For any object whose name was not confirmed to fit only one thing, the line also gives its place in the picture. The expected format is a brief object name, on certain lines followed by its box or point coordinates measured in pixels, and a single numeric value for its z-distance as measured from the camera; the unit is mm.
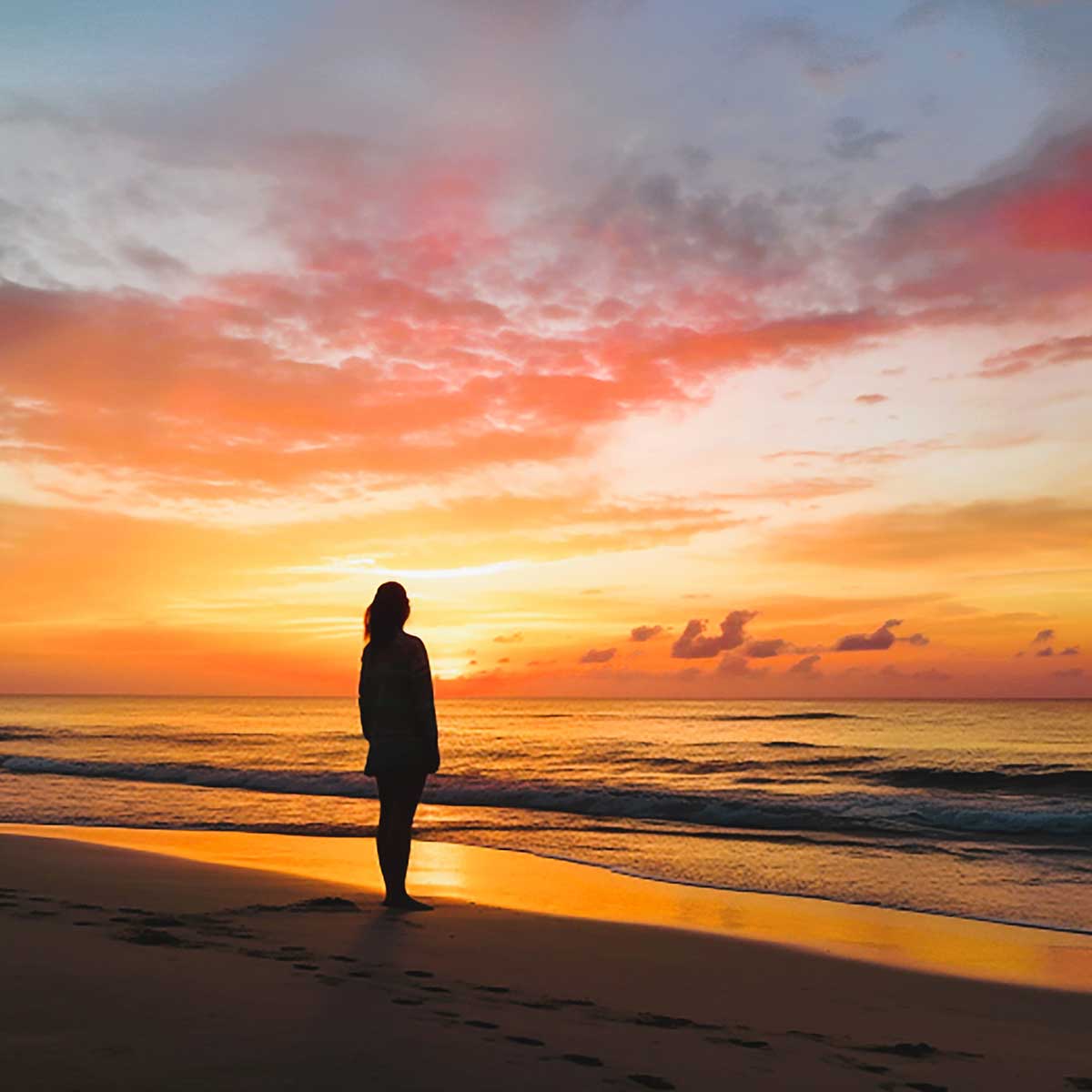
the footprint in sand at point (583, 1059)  3777
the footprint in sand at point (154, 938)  5785
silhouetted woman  7863
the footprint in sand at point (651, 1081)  3573
